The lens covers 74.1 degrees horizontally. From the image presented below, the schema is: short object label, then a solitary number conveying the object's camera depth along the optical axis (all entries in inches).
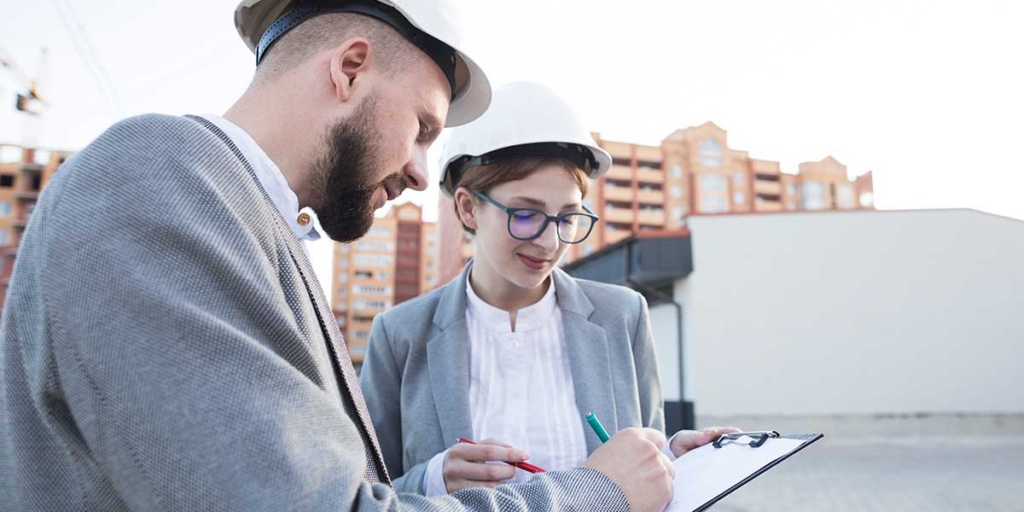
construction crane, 2110.0
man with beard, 30.7
